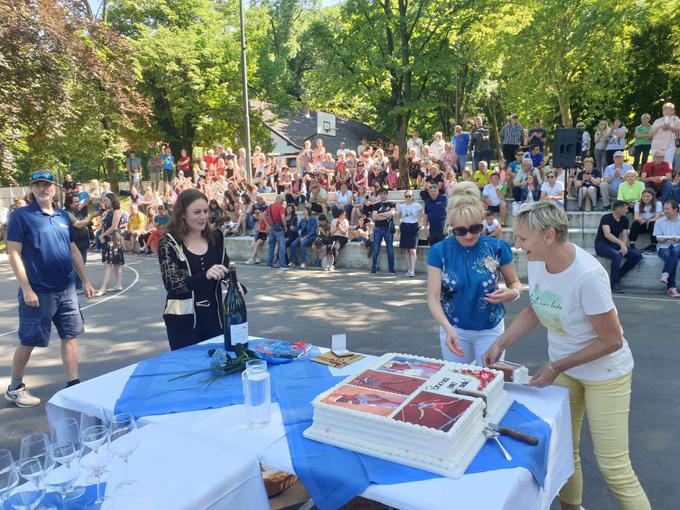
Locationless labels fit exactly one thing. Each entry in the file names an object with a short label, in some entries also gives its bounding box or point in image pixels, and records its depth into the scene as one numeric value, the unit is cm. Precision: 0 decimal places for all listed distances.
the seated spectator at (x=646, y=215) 925
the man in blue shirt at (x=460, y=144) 1562
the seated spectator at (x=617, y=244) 885
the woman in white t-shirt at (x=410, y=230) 1070
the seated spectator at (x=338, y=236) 1181
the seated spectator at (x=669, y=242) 846
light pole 1580
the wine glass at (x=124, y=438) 166
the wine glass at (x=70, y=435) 146
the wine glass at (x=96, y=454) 152
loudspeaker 1034
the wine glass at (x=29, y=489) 138
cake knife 172
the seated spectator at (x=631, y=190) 1045
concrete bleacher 895
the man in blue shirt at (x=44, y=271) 401
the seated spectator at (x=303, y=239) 1218
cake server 171
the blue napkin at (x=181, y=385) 214
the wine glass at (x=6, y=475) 138
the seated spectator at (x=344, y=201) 1318
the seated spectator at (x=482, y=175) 1350
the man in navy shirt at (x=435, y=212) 1077
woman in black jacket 306
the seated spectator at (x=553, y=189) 1151
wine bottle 270
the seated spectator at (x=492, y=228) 950
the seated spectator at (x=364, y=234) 1168
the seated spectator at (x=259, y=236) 1313
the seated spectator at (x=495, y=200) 1163
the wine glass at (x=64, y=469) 147
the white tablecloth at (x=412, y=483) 146
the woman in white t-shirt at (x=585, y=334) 216
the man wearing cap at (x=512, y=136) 1468
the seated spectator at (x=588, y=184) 1196
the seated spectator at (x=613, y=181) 1177
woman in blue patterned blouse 282
